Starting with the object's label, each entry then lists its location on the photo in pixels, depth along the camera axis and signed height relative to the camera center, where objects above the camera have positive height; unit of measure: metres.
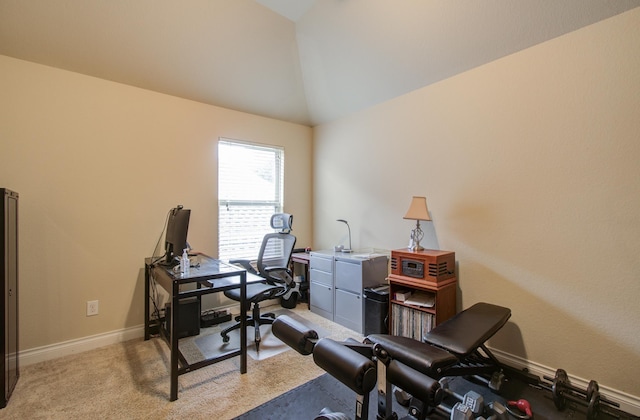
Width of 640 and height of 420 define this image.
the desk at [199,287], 1.92 -0.58
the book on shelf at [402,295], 2.55 -0.75
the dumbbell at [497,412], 1.58 -1.11
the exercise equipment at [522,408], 1.73 -1.20
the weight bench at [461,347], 1.50 -0.76
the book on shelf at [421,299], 2.41 -0.77
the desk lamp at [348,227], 3.47 -0.22
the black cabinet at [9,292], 1.84 -0.56
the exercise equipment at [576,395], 1.67 -1.13
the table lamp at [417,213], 2.60 -0.03
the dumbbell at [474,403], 1.57 -1.05
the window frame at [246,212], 3.44 -0.04
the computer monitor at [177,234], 2.28 -0.20
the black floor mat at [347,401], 1.78 -1.25
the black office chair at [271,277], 2.71 -0.72
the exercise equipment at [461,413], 1.44 -1.02
